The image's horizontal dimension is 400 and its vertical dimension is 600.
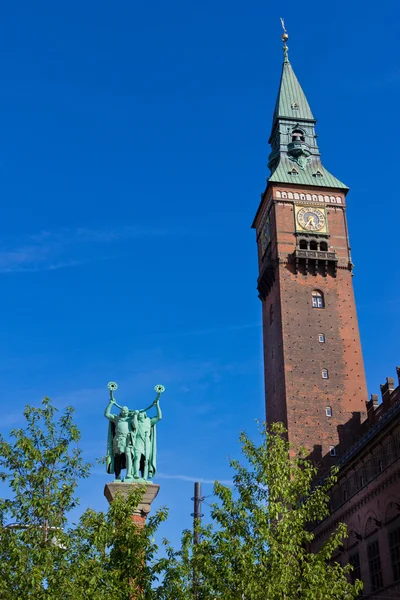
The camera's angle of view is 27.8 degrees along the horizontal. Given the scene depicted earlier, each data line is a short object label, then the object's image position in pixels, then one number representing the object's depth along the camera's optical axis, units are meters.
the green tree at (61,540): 18.08
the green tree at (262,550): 21.06
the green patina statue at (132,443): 23.70
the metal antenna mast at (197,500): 37.50
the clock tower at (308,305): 60.97
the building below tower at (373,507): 39.50
